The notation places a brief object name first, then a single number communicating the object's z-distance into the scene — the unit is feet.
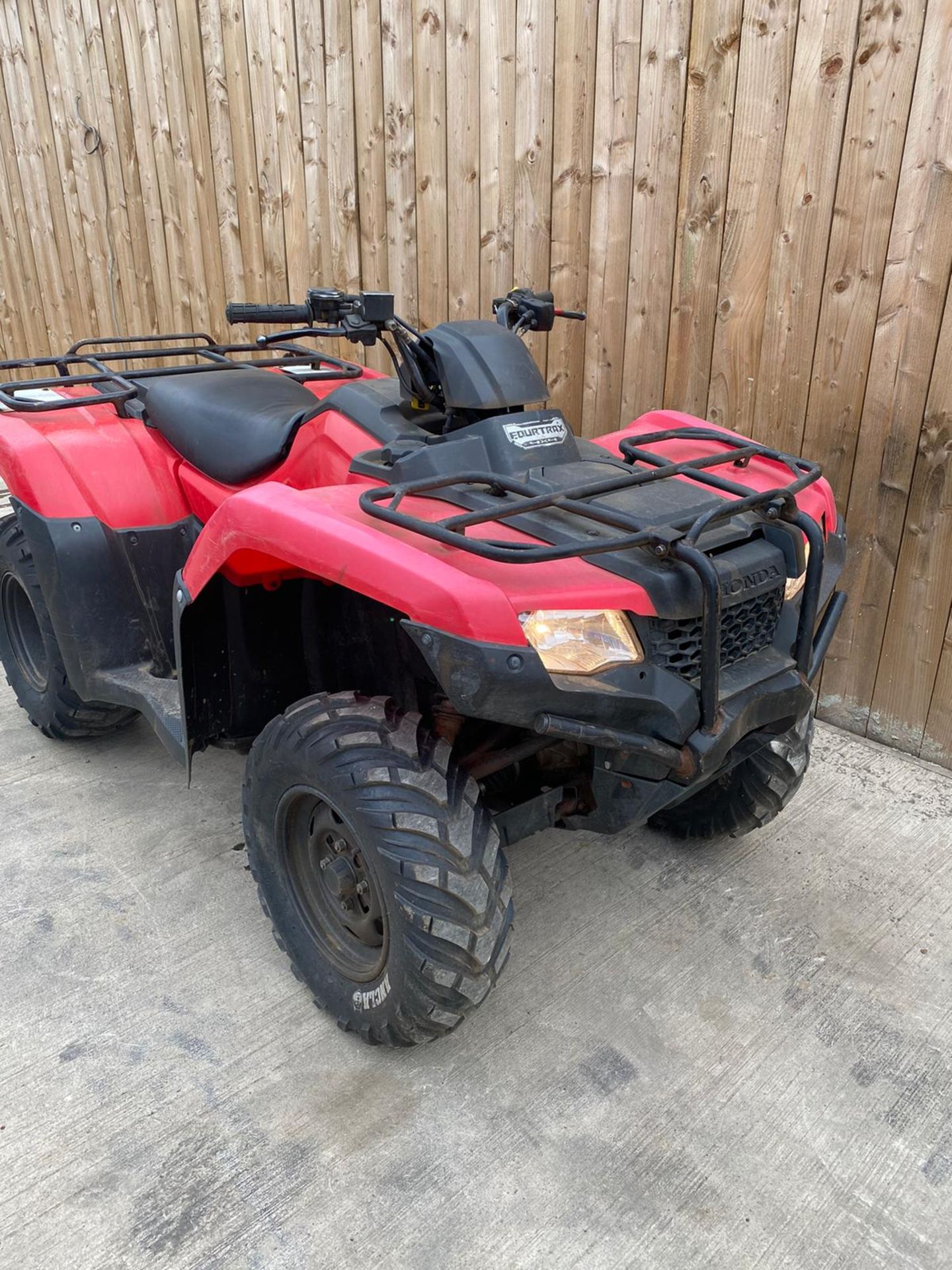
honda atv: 6.15
